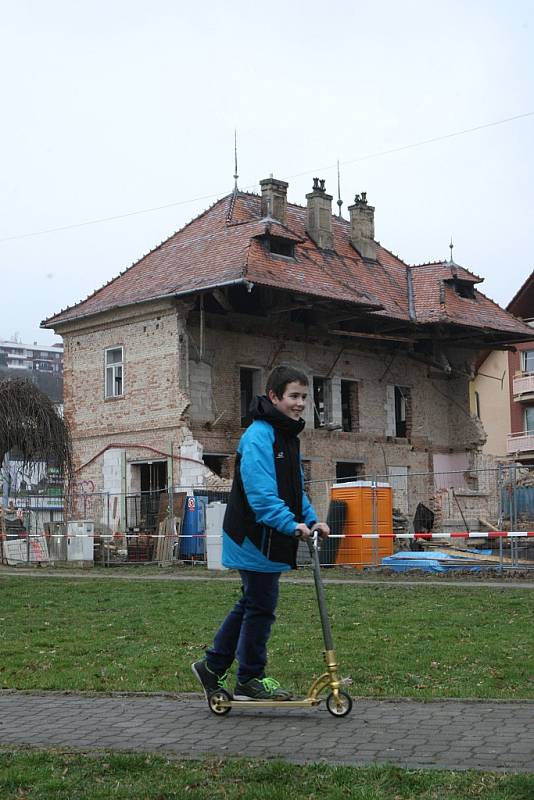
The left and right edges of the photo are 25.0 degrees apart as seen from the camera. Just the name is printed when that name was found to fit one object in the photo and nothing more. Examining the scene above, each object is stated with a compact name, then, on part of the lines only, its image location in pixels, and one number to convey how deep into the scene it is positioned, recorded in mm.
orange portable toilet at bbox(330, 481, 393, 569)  26500
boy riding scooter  7441
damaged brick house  37125
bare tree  25078
